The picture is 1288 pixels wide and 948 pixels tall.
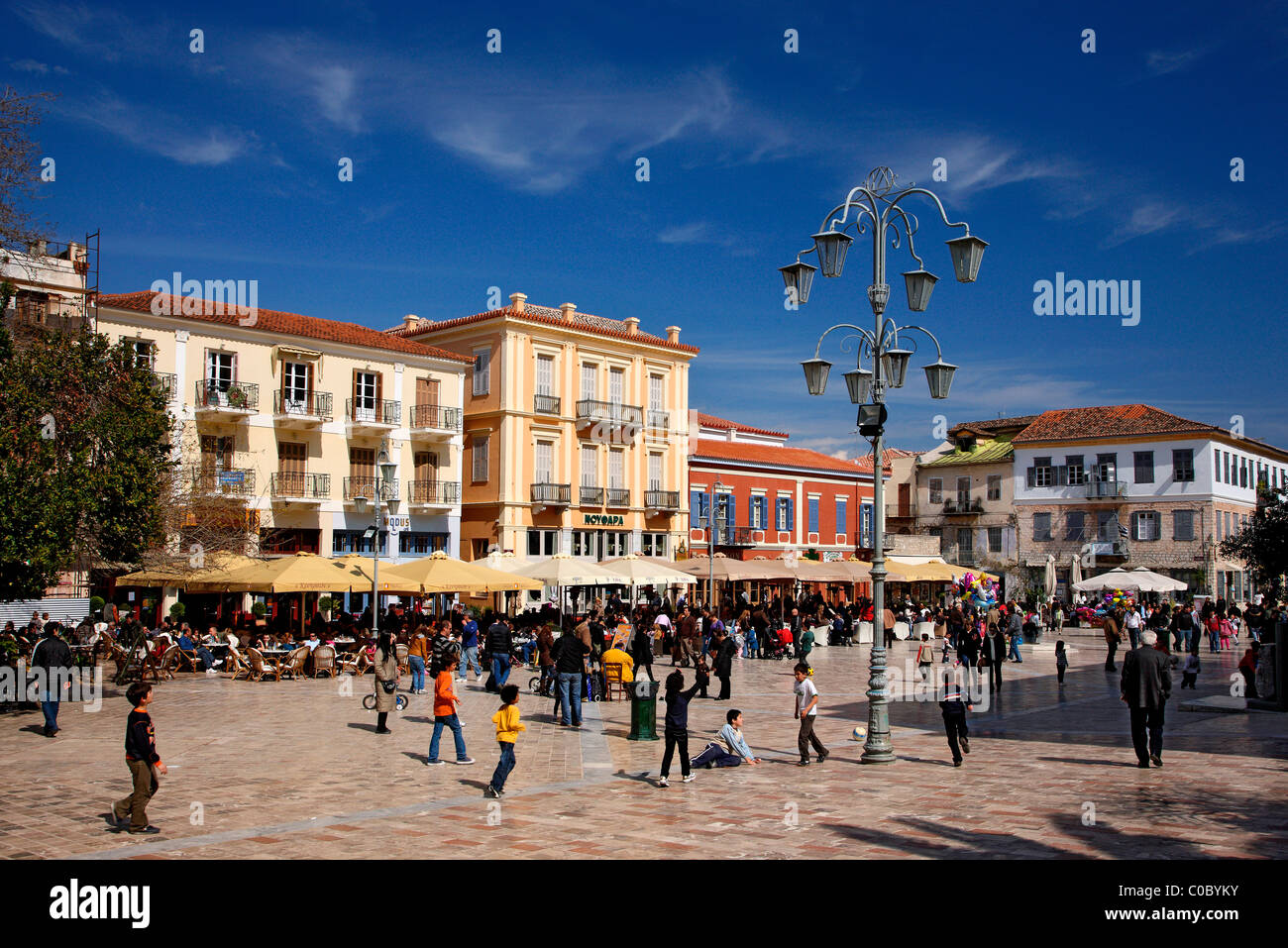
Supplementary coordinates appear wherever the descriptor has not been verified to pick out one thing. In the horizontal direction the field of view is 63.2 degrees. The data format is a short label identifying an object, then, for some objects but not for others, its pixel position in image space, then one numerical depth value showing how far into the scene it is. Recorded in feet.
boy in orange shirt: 39.06
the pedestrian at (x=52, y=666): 44.72
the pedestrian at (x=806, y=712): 39.09
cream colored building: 101.55
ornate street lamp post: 38.78
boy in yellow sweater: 32.68
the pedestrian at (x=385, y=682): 47.06
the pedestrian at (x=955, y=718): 37.55
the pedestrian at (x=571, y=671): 48.75
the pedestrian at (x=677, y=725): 35.19
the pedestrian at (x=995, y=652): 63.98
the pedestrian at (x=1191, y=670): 65.05
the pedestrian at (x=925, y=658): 72.02
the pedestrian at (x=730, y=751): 39.27
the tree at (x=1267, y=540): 101.60
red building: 150.10
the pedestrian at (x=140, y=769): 27.55
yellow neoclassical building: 128.47
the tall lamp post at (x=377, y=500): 69.56
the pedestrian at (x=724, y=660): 59.52
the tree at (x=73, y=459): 48.78
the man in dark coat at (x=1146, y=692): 37.11
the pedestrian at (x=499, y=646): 60.70
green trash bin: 46.32
